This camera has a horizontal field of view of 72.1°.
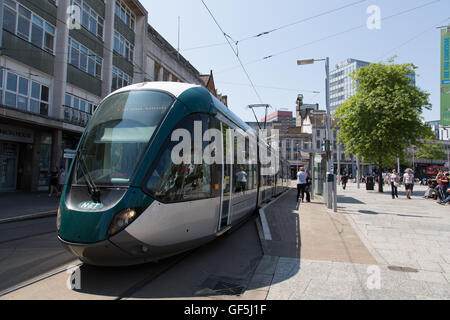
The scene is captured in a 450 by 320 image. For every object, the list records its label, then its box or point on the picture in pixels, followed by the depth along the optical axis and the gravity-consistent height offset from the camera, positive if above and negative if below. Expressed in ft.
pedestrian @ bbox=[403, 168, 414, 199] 58.43 -1.09
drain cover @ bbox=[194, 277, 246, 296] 12.65 -4.99
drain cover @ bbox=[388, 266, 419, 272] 15.69 -4.76
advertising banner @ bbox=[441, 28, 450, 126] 43.32 +15.39
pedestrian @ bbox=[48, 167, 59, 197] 54.13 -2.74
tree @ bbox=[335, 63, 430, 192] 70.13 +13.98
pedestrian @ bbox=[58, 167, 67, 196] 52.98 -1.75
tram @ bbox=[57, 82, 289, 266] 12.87 -0.64
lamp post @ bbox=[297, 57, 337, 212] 38.17 +2.37
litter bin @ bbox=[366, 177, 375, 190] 84.02 -2.19
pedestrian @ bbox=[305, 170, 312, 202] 47.71 -2.32
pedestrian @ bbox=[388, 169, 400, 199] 60.18 -1.23
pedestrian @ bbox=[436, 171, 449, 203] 50.02 -1.30
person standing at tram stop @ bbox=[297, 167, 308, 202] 46.88 -0.94
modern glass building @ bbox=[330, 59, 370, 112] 321.73 +98.53
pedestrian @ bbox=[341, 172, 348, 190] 92.73 -1.74
